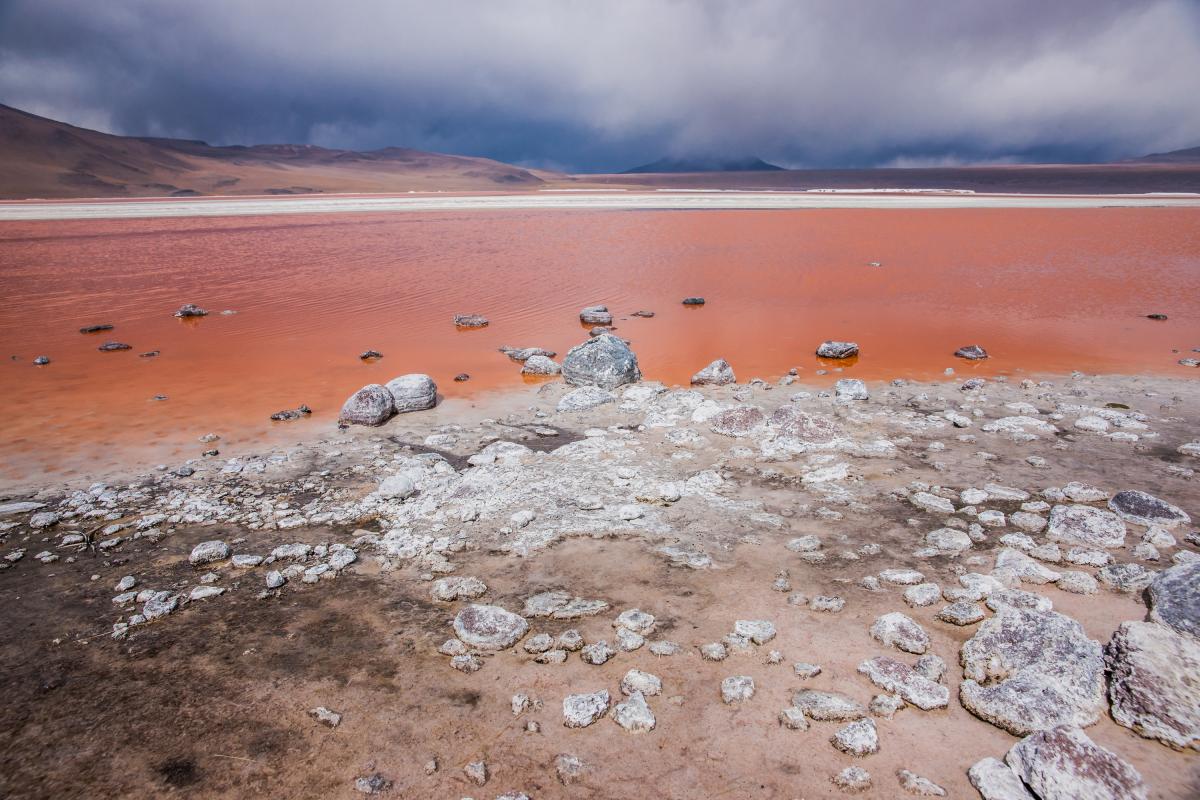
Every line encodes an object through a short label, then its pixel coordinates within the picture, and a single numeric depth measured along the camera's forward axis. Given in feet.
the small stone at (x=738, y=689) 8.46
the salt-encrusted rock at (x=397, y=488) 14.40
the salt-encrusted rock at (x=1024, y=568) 10.68
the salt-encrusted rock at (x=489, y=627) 9.66
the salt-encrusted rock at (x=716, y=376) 22.63
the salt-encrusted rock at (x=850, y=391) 20.44
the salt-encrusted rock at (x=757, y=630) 9.52
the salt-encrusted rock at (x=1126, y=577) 10.21
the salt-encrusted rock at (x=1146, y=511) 12.16
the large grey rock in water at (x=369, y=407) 18.89
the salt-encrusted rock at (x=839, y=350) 26.12
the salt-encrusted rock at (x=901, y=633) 9.18
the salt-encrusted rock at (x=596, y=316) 32.69
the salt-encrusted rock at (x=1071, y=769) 6.68
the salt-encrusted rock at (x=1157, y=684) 7.55
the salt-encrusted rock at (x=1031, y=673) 7.89
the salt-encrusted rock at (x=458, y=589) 10.84
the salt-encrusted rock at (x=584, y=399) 20.18
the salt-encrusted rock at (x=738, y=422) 17.37
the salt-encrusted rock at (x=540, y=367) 24.31
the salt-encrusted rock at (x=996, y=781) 6.91
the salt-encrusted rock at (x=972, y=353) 26.06
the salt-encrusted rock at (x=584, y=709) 8.20
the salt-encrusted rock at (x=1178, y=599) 8.97
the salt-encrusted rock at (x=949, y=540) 11.73
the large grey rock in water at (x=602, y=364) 22.00
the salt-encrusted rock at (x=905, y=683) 8.24
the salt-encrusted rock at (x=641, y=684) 8.65
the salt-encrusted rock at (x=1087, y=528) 11.58
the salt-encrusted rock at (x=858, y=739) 7.55
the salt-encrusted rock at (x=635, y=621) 9.89
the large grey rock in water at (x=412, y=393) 20.11
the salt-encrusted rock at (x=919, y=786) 7.02
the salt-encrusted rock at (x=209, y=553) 12.07
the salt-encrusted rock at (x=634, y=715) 8.12
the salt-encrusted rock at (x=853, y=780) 7.14
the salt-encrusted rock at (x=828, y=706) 8.08
